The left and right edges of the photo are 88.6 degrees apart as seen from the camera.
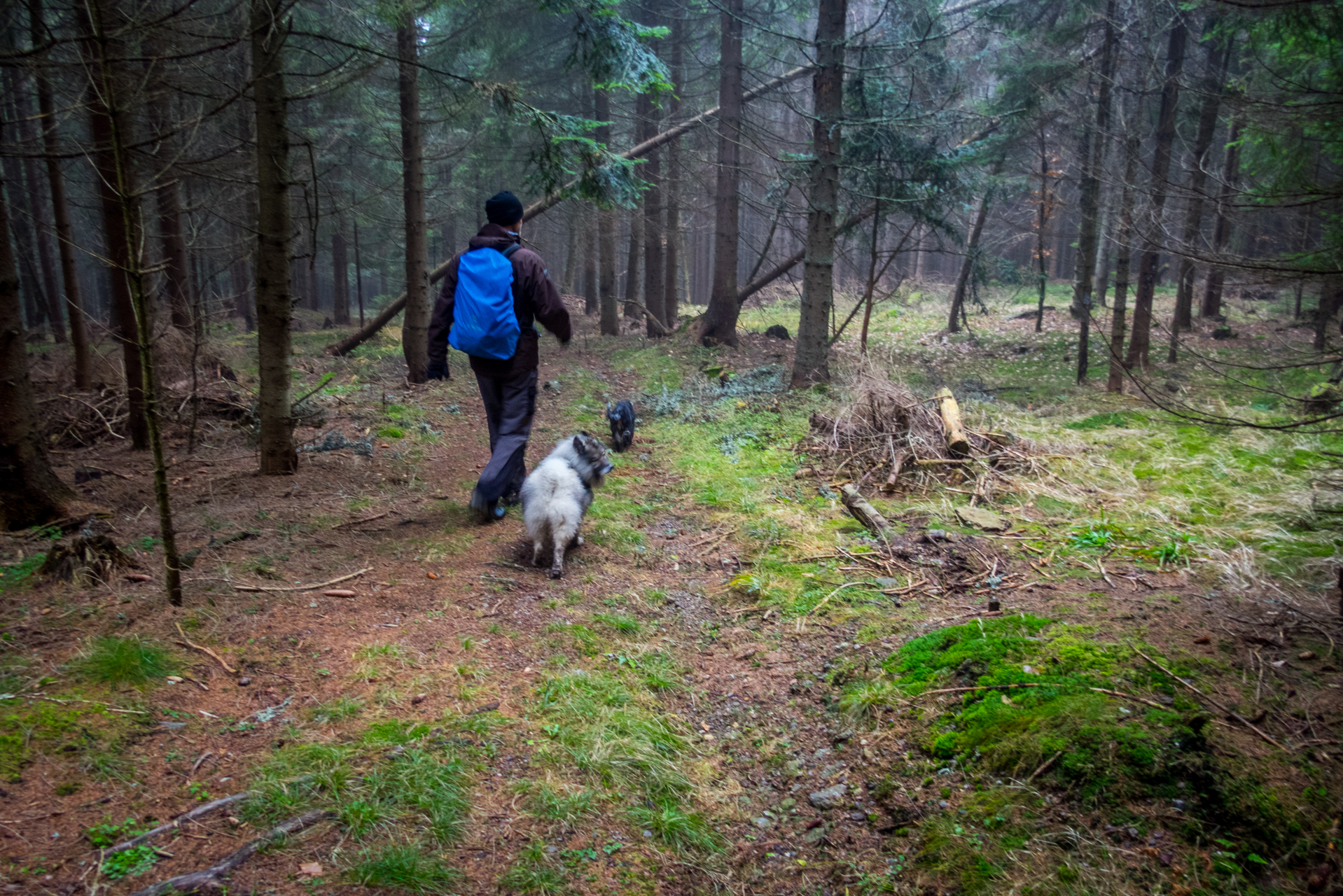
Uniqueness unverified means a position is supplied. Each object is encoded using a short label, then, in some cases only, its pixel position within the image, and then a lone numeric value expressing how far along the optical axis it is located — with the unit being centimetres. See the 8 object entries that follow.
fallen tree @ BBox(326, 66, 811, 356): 1285
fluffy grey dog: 511
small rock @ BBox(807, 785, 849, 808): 306
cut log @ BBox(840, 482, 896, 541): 568
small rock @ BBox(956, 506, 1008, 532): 566
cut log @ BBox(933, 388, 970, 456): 703
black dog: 861
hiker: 551
